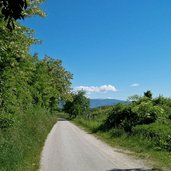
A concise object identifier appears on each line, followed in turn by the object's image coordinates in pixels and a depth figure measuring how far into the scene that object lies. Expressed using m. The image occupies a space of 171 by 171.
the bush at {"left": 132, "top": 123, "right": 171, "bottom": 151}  13.82
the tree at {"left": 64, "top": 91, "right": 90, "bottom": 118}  67.73
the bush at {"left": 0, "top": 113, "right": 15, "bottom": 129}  11.21
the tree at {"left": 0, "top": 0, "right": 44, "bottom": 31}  3.53
